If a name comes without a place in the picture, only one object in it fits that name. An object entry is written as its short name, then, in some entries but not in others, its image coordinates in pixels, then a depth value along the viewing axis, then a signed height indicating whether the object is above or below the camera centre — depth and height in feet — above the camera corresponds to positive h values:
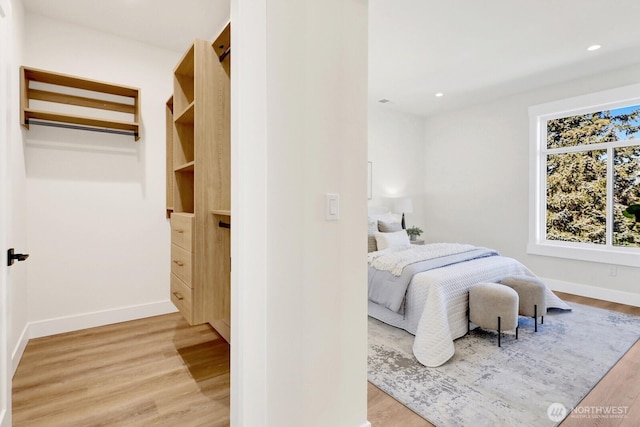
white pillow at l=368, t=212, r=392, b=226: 14.77 -0.53
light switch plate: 4.64 -0.01
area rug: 6.09 -3.87
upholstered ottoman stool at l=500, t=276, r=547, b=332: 9.35 -2.66
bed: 8.01 -2.76
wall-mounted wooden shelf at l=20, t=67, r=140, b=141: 8.64 +3.22
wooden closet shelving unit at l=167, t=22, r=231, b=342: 6.82 +0.08
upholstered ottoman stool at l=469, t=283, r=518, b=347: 8.43 -2.72
